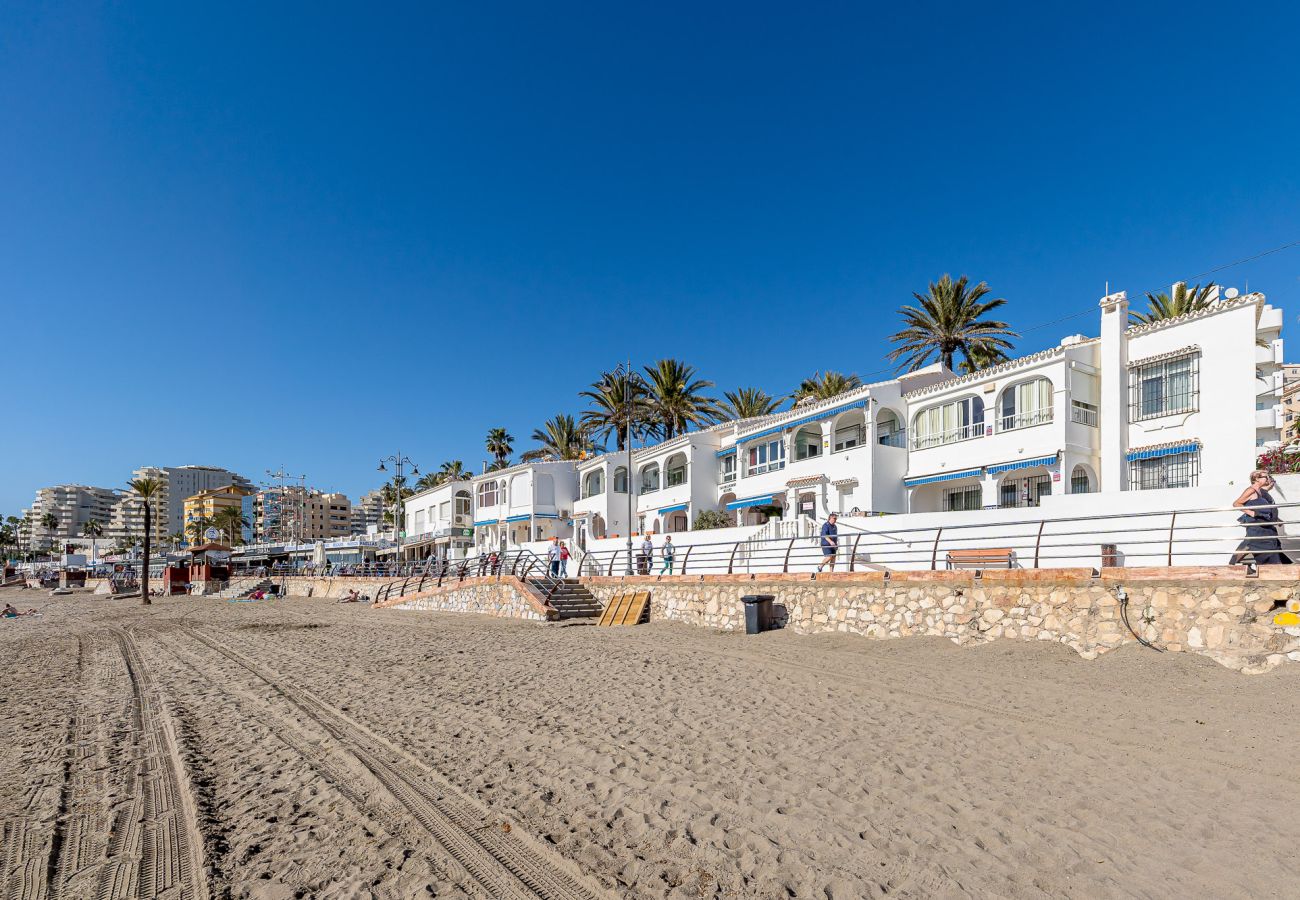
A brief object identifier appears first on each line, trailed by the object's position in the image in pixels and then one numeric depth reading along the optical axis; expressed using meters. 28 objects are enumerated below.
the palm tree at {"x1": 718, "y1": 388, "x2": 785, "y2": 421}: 47.78
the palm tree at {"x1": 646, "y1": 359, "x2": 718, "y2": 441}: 48.44
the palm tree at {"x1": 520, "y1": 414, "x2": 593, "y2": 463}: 60.53
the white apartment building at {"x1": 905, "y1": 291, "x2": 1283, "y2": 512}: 20.17
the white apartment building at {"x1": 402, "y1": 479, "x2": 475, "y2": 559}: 54.72
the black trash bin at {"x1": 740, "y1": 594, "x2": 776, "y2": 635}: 16.73
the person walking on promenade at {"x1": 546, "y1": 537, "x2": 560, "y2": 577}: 27.17
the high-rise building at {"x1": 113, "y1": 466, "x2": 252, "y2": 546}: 155.11
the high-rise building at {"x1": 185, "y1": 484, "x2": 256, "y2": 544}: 163.00
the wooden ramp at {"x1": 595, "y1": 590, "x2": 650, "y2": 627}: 20.94
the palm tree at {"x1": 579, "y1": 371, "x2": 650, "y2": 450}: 47.47
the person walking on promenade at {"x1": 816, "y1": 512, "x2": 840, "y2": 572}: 16.69
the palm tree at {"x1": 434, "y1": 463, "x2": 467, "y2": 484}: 93.06
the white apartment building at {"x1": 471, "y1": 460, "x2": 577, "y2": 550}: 48.72
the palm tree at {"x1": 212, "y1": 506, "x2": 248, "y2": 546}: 134.75
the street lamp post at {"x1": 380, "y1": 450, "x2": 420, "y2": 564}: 54.66
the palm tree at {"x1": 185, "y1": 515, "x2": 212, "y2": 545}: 139.12
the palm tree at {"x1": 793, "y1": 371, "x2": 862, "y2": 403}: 43.94
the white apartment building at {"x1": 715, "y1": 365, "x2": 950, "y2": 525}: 28.27
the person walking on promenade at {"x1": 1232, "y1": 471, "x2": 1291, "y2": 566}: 9.75
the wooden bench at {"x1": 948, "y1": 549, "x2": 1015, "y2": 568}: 15.42
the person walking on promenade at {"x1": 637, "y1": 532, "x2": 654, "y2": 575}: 24.46
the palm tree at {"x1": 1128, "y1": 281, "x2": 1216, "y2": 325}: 30.06
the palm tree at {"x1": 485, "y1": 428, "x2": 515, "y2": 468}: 78.81
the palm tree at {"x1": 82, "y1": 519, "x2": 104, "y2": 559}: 166.07
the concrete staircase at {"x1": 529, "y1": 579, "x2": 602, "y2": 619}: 23.19
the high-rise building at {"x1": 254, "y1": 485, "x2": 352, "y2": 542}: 116.44
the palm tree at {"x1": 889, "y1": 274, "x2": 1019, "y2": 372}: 34.19
